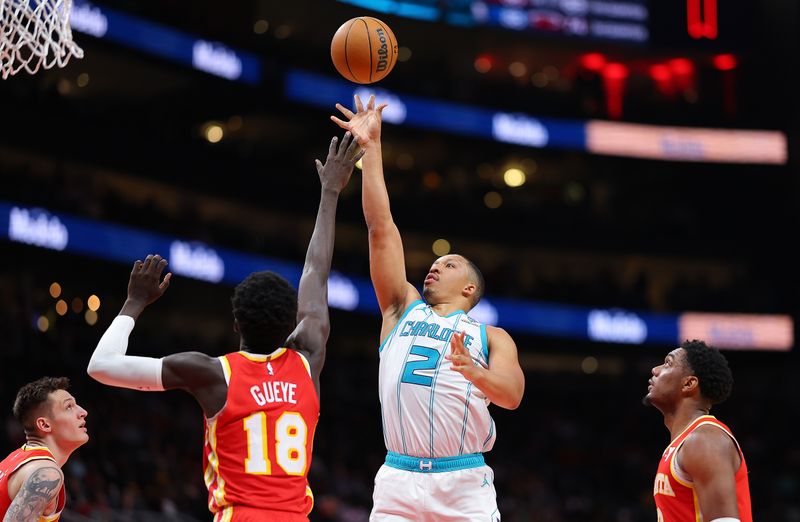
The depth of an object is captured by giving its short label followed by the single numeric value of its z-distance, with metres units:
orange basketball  6.61
